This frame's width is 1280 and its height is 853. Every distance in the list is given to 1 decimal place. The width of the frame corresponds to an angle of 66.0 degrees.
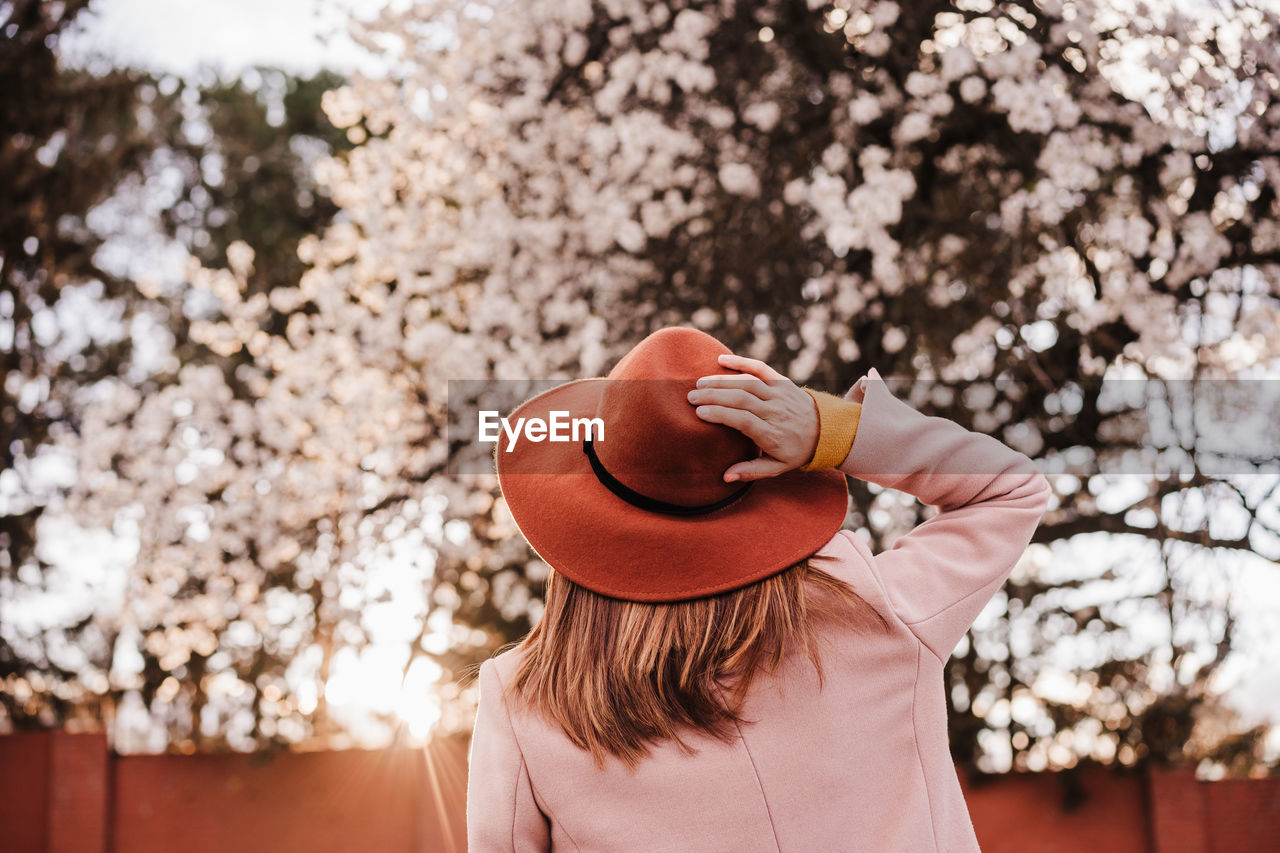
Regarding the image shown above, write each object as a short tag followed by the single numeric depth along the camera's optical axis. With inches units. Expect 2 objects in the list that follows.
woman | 41.5
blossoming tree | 187.6
